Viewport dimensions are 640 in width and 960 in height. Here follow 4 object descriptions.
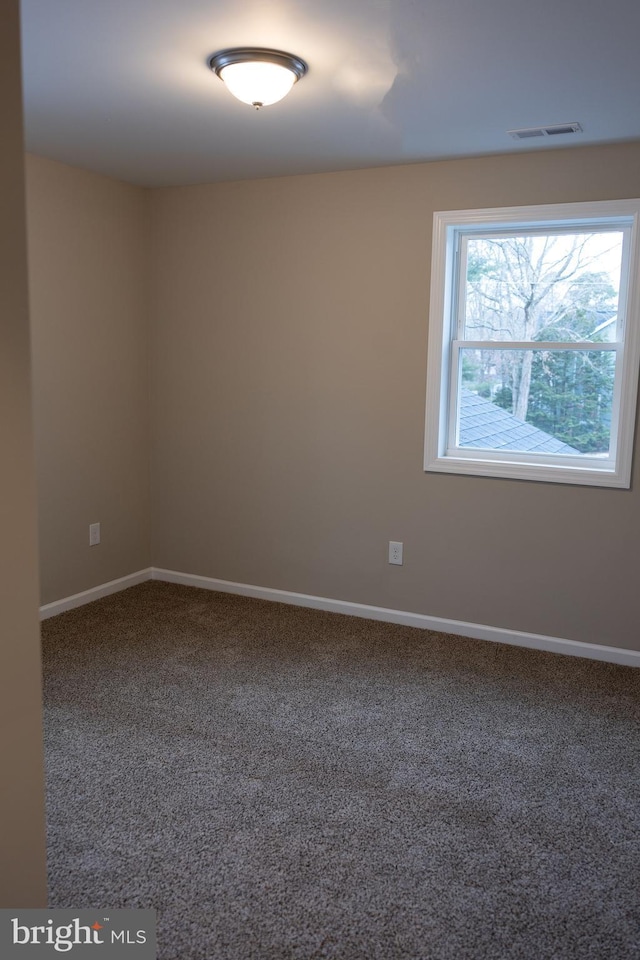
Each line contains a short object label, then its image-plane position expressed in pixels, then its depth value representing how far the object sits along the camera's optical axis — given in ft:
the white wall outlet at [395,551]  13.98
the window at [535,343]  12.16
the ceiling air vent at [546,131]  10.67
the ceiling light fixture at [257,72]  8.46
